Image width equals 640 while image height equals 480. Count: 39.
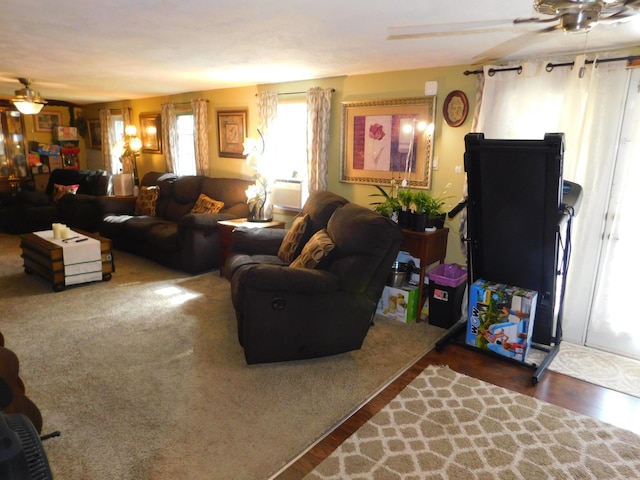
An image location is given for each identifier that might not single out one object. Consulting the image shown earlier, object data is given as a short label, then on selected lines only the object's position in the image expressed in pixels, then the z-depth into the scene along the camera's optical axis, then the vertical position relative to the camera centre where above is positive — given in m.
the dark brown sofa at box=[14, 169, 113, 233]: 5.87 -0.84
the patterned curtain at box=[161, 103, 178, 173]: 6.33 +0.22
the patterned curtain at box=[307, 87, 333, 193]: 4.50 +0.18
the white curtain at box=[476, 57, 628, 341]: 2.95 +0.27
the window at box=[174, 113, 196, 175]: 6.43 +0.01
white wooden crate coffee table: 3.96 -1.11
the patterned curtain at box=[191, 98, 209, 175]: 5.82 +0.22
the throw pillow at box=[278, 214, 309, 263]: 3.62 -0.78
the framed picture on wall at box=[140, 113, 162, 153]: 6.72 +0.26
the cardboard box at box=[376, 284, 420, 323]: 3.58 -1.27
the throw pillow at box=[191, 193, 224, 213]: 5.15 -0.69
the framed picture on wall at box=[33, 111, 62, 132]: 7.70 +0.46
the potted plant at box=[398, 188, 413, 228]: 3.54 -0.47
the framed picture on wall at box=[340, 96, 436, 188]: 3.90 +0.12
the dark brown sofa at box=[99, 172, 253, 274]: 4.54 -0.90
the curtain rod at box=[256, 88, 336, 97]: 4.79 +0.67
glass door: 2.89 -0.70
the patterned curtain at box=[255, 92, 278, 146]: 4.96 +0.47
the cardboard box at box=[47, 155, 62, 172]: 7.94 -0.29
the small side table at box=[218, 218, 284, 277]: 4.36 -0.82
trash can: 3.46 -1.17
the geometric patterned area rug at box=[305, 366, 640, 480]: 1.95 -1.45
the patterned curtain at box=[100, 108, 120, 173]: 7.67 +0.13
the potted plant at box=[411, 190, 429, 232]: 3.45 -0.48
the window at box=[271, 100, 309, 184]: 4.97 +0.12
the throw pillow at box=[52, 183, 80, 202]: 6.67 -0.70
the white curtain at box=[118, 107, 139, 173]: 7.14 -0.16
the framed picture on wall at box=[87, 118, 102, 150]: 8.11 +0.25
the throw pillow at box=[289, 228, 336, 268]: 2.91 -0.70
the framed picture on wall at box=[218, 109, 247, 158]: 5.45 +0.24
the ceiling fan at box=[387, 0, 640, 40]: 1.36 +0.49
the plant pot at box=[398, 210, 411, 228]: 3.54 -0.54
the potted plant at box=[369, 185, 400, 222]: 3.65 -0.48
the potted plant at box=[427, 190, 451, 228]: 3.51 -0.50
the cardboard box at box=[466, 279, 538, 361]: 2.88 -1.13
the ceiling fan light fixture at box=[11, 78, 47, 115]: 5.14 +0.56
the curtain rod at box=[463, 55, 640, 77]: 2.79 +0.67
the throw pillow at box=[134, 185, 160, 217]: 5.83 -0.74
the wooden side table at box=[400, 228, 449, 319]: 3.41 -0.75
